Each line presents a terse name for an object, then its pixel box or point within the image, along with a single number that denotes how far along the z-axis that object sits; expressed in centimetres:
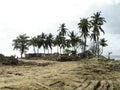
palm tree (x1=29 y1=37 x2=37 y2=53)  3831
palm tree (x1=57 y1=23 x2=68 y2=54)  3347
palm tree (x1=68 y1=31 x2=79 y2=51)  3167
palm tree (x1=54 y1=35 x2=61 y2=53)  3372
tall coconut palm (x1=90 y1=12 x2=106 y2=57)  2686
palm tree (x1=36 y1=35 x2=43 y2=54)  3787
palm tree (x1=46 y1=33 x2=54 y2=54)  3731
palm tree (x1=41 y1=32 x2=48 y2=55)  3774
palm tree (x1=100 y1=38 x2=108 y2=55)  3473
